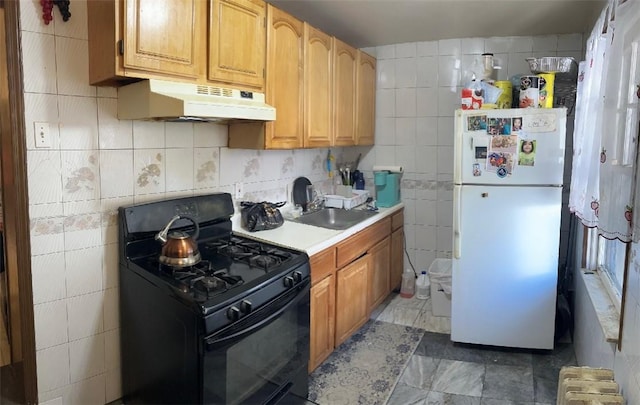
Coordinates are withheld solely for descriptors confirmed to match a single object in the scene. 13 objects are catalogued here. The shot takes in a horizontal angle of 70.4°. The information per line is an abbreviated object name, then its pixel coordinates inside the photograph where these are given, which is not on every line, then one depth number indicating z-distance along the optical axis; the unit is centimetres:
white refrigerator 259
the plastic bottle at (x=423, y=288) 366
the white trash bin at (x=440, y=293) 327
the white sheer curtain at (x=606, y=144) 149
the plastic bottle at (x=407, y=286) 372
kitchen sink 305
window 217
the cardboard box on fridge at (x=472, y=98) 271
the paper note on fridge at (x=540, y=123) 254
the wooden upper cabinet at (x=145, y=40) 167
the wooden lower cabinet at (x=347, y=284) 243
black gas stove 166
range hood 174
